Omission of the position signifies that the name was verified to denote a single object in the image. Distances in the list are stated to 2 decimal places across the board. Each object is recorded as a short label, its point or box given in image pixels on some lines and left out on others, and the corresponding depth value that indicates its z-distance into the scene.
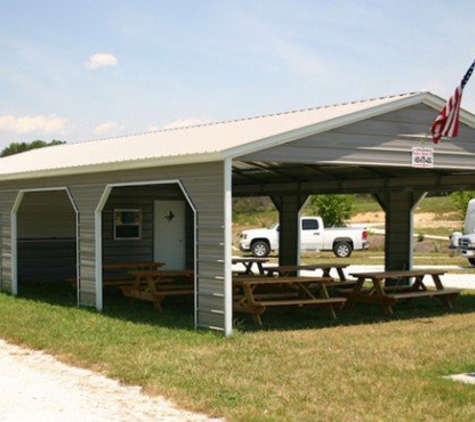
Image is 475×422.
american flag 12.28
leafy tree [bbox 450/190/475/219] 36.28
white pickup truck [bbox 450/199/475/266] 26.77
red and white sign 12.98
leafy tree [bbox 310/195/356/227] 40.25
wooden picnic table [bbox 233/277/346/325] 12.30
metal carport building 11.30
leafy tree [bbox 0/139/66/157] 76.56
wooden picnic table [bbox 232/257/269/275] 18.95
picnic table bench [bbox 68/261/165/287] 17.06
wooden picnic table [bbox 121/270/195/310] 14.05
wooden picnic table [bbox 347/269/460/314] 13.92
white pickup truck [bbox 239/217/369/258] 33.91
